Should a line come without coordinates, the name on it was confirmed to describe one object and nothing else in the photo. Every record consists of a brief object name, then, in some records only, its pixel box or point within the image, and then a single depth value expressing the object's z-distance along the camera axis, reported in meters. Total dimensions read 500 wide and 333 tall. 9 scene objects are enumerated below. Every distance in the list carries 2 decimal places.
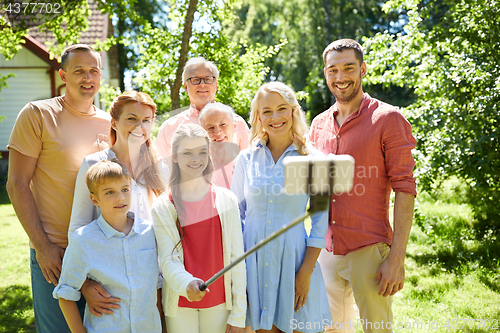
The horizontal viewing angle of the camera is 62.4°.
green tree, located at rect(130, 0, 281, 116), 6.46
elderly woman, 3.11
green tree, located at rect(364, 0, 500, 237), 5.27
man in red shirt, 2.61
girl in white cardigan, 2.34
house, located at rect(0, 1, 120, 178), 13.88
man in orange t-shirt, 2.66
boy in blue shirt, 2.27
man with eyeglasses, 3.49
